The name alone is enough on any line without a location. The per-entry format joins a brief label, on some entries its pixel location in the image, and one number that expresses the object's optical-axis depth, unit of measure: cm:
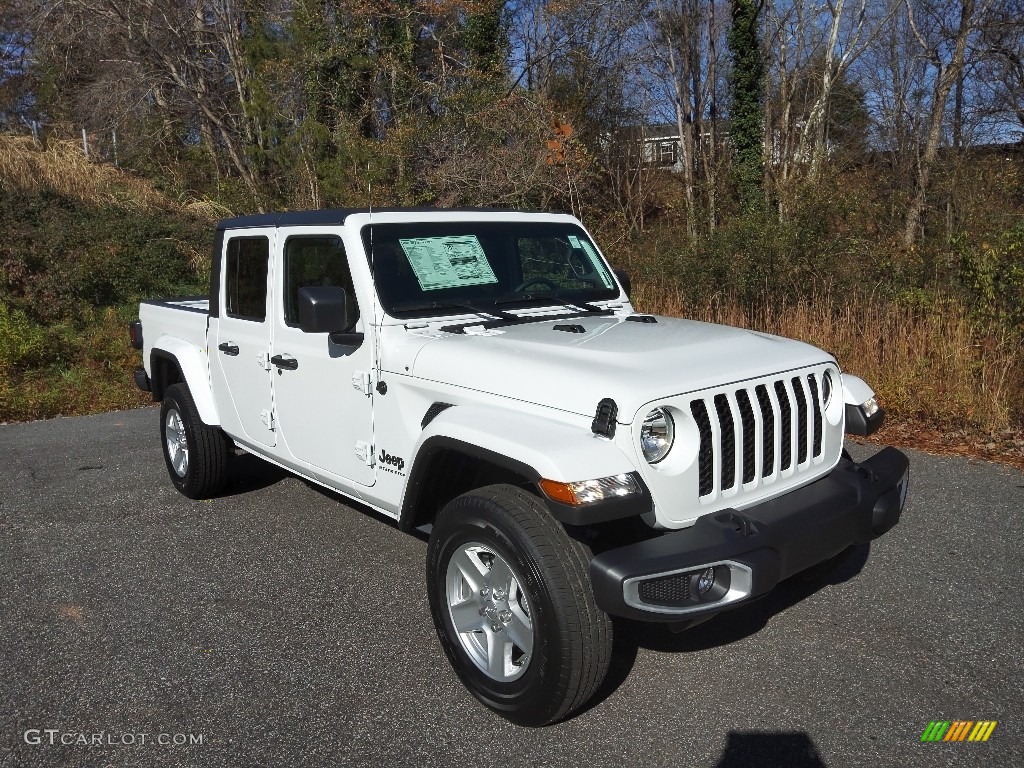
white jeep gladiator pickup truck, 285
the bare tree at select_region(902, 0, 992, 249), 2008
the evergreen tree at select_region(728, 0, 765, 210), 1992
